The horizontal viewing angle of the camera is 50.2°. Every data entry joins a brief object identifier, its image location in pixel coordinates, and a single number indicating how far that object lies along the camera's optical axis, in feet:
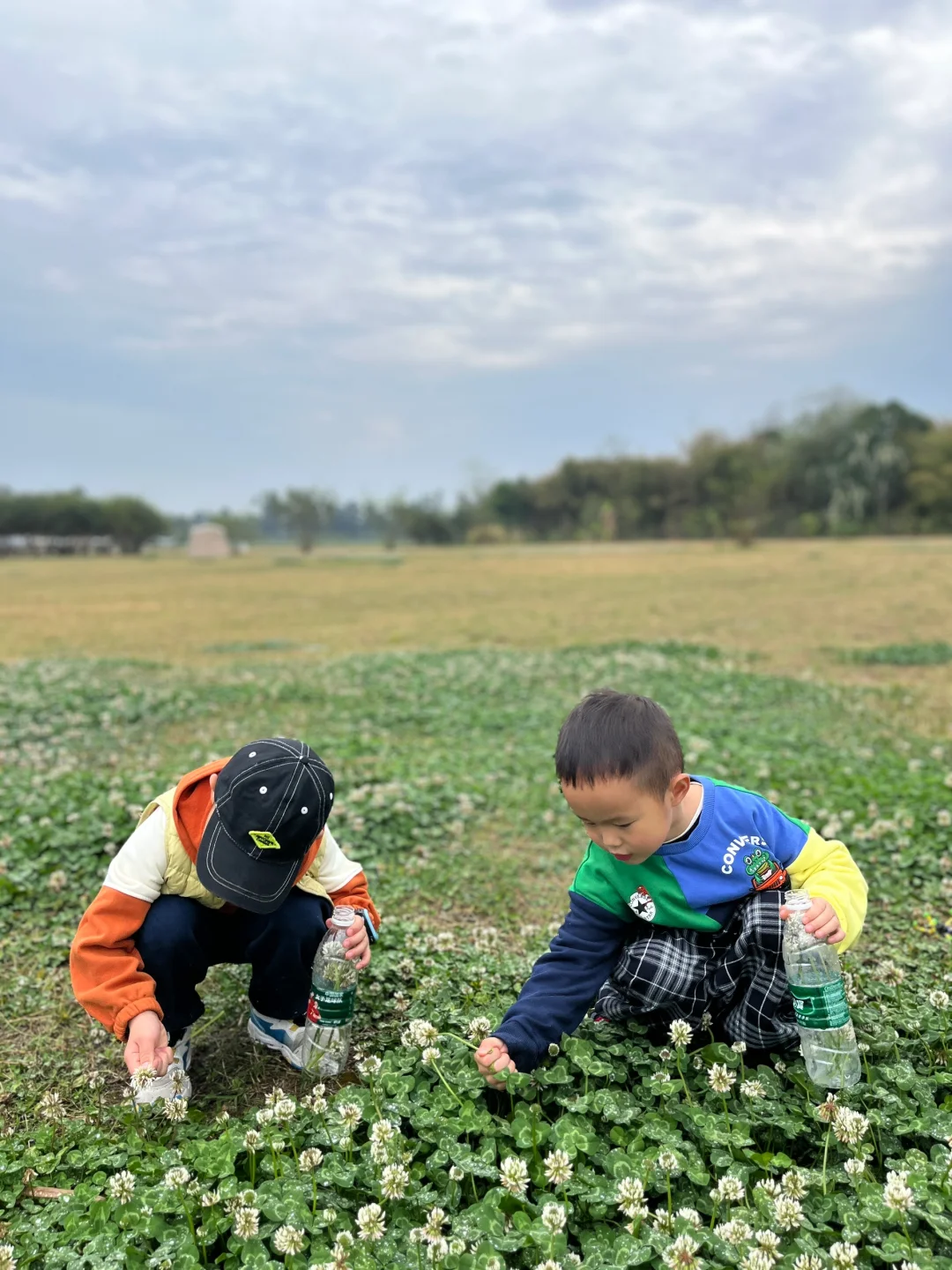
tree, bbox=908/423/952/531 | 207.62
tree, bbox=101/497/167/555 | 266.77
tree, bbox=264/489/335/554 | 268.82
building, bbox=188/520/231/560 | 226.99
